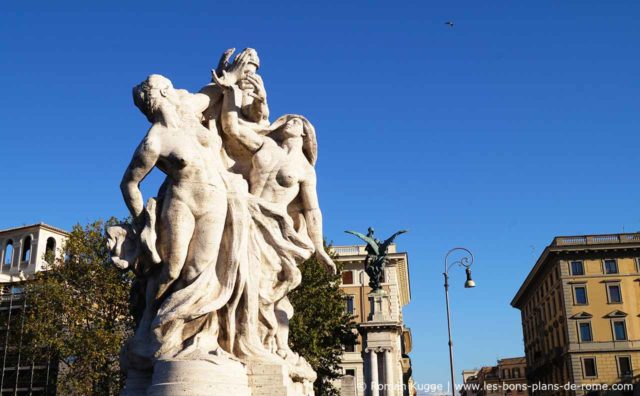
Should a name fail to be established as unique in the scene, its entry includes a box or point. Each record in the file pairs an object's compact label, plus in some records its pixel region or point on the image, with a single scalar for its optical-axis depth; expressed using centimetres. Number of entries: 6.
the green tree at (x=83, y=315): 2298
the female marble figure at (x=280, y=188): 646
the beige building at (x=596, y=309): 5184
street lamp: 1903
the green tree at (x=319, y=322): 2391
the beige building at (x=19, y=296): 2634
